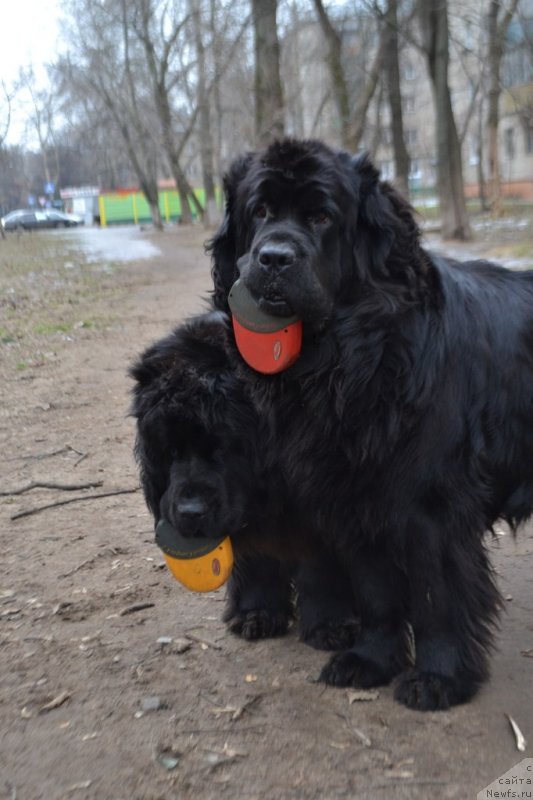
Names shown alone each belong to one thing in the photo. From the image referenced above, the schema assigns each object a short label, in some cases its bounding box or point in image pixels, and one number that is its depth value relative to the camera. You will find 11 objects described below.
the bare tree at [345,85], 21.89
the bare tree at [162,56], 42.88
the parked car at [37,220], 75.88
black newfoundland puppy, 3.55
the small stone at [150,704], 3.41
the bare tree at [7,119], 47.07
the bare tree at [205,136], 39.31
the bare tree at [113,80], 44.47
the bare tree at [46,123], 50.69
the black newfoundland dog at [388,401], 3.27
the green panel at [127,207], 84.25
